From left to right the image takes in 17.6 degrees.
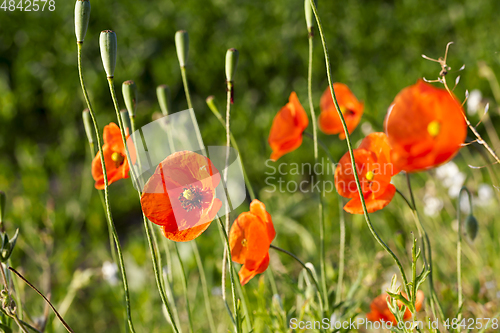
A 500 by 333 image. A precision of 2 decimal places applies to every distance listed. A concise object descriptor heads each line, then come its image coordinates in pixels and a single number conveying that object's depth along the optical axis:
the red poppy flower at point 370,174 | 0.78
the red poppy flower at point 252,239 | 0.79
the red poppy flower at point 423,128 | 0.72
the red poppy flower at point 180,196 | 0.77
